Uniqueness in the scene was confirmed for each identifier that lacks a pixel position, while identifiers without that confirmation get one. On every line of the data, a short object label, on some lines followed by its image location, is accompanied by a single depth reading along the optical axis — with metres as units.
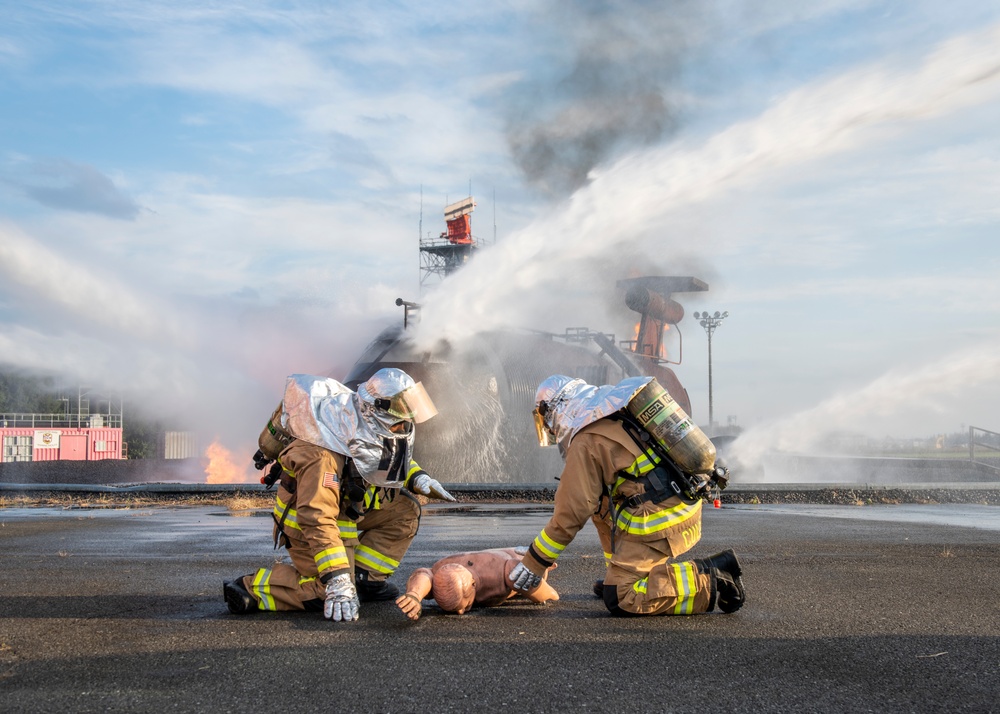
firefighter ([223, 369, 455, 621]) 5.36
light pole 65.81
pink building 38.84
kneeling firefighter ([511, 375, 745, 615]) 5.35
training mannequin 5.41
